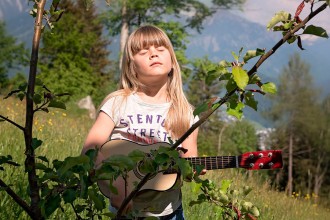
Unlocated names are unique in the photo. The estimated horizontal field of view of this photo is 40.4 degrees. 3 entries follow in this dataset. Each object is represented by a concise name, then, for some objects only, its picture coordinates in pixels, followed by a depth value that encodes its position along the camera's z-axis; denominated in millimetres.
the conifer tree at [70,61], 35938
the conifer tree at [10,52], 46438
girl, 2010
